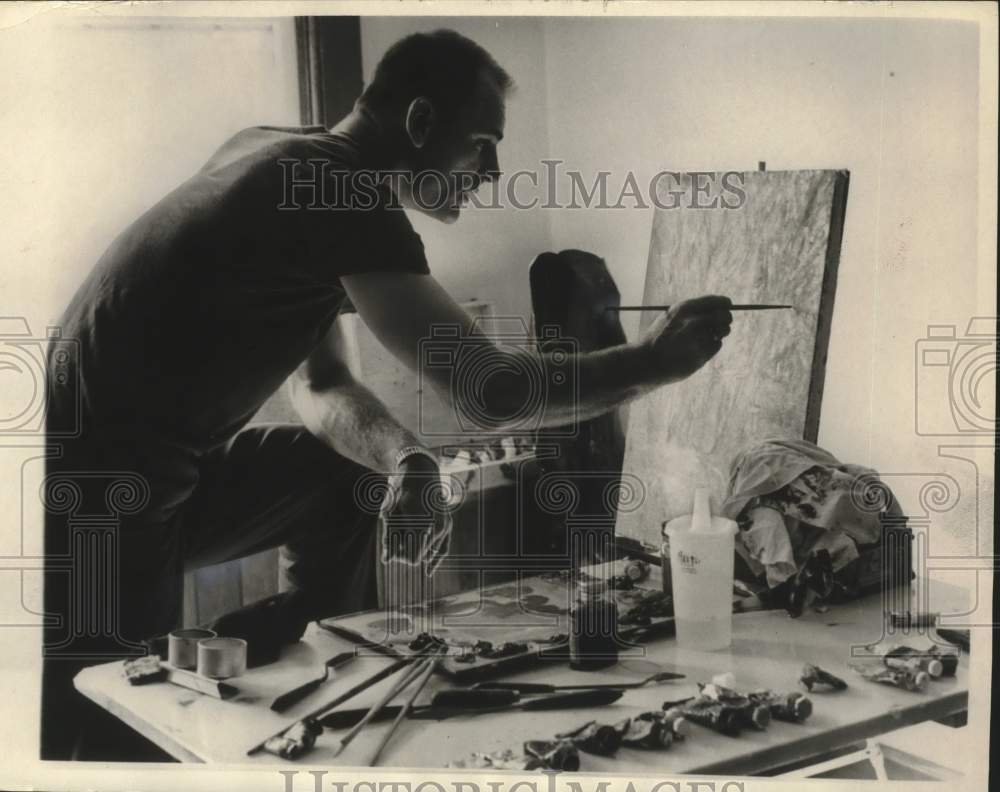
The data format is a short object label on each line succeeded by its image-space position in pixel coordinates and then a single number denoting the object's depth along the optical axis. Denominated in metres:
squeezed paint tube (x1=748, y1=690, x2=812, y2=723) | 1.62
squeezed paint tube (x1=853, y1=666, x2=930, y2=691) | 1.73
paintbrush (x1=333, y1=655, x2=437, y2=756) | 1.65
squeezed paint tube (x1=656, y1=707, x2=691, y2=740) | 1.60
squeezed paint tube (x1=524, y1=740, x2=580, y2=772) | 1.63
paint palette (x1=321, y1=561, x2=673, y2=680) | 1.80
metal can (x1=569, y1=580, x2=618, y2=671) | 1.78
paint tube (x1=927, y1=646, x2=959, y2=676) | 1.78
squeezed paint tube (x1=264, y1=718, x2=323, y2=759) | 1.63
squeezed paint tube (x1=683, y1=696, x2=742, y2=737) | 1.60
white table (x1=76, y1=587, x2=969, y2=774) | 1.59
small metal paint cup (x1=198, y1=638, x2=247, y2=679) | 1.74
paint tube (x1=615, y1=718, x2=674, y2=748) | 1.59
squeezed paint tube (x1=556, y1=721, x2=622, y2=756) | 1.63
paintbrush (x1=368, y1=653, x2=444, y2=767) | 1.66
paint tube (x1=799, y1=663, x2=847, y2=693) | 1.71
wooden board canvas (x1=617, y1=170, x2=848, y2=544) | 1.81
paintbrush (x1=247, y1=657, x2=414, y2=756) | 1.68
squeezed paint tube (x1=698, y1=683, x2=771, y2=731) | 1.60
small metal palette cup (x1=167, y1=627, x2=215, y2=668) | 1.78
